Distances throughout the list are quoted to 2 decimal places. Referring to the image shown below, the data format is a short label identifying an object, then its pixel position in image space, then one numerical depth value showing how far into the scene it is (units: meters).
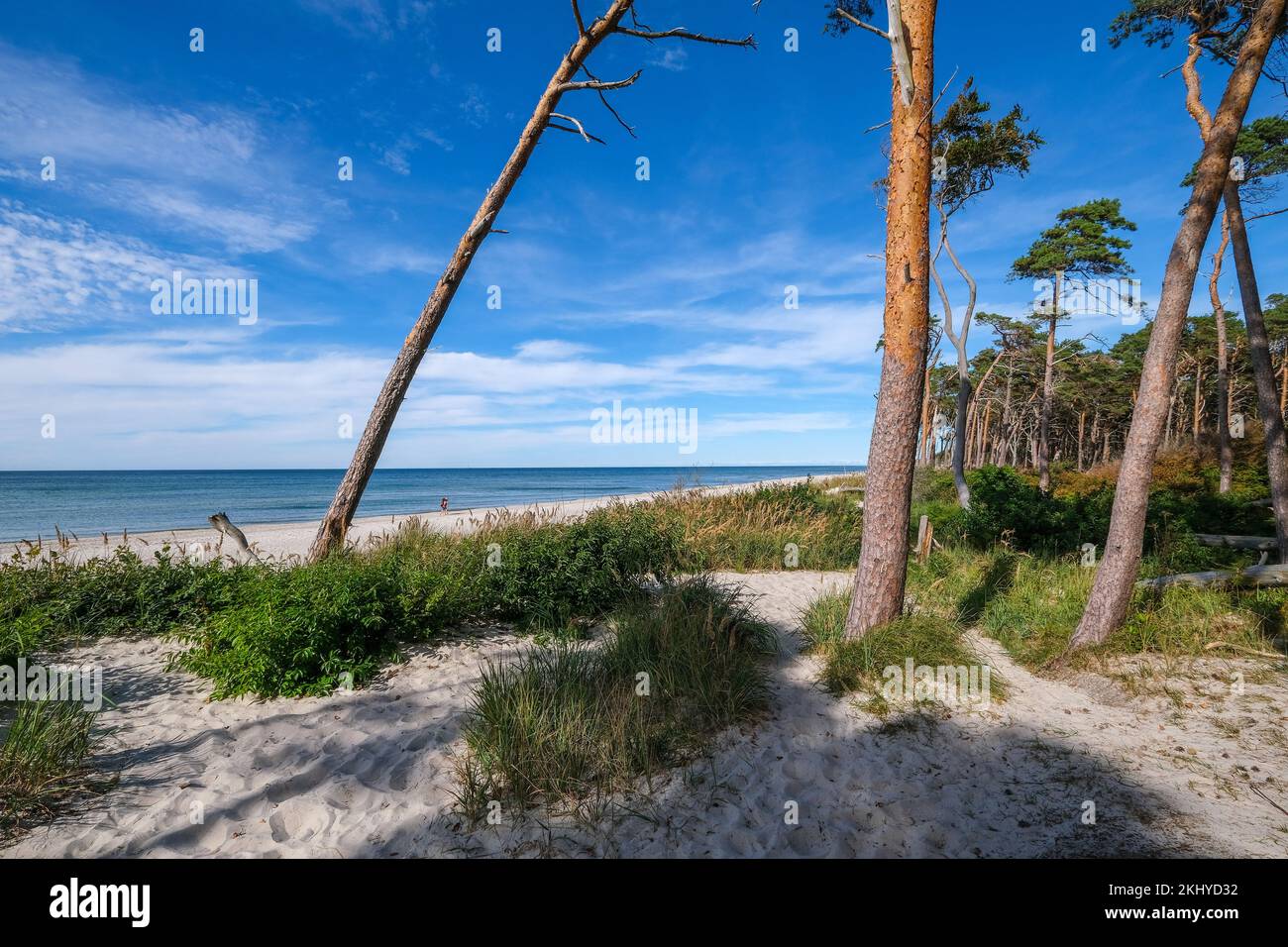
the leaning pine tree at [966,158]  13.78
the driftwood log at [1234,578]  6.00
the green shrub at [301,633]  4.72
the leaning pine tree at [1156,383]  5.02
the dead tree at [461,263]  7.80
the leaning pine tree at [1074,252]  19.17
